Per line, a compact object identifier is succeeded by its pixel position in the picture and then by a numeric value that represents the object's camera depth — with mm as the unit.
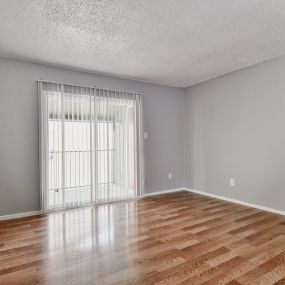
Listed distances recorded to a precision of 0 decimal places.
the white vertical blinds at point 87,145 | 3707
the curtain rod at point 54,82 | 3625
